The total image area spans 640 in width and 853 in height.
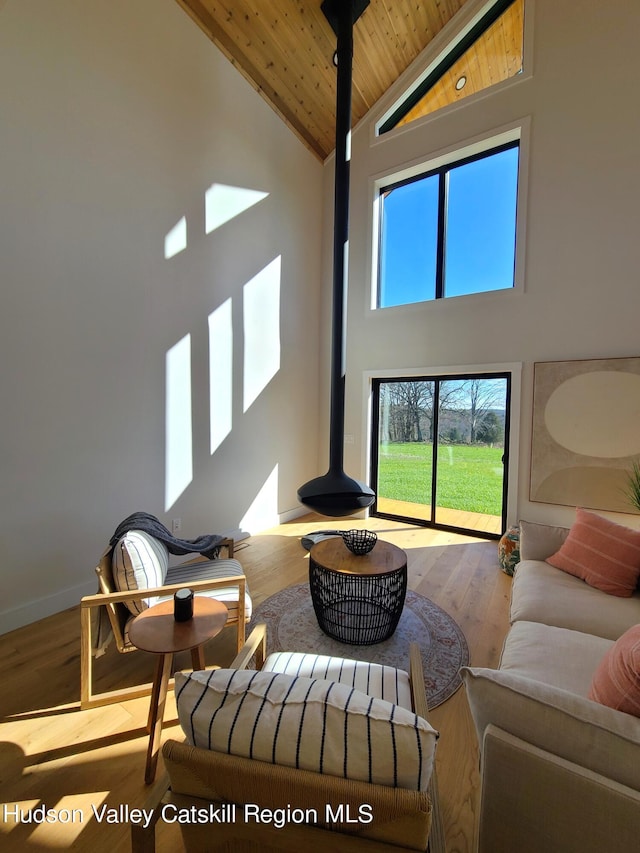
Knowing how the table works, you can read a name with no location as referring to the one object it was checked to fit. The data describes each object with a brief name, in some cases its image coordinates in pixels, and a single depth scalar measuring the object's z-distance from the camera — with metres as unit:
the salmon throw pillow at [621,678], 1.05
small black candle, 1.74
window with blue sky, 4.32
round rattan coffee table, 2.37
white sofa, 0.91
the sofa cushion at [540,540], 2.62
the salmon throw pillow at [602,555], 2.14
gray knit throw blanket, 2.25
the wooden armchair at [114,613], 1.82
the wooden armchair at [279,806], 0.73
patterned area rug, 2.14
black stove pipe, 3.12
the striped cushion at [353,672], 1.40
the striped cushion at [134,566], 1.93
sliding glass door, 4.33
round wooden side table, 1.55
